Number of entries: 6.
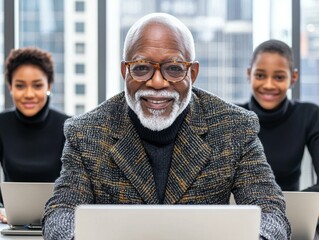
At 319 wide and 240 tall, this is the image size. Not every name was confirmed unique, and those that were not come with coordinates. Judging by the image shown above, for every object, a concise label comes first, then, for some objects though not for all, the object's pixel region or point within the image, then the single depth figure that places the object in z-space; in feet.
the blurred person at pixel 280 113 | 11.00
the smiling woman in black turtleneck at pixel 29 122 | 11.44
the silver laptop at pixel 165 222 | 4.25
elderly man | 6.51
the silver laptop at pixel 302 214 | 6.59
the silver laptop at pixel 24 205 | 7.29
